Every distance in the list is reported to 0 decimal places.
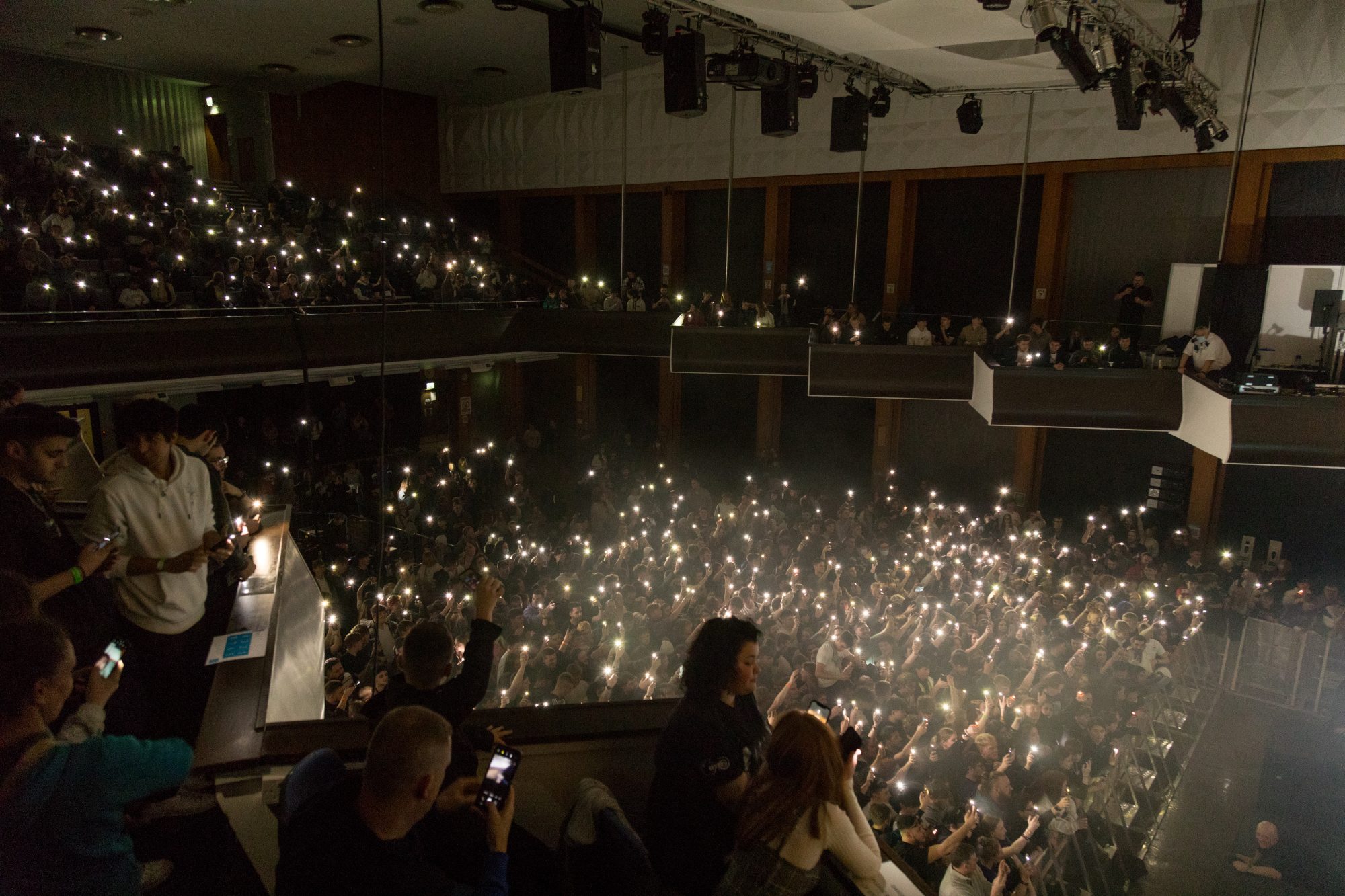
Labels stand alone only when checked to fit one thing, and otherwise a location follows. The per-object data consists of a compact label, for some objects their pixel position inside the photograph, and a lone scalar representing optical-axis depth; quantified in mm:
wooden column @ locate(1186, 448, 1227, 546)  9648
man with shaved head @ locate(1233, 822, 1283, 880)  4969
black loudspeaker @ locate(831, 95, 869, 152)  8734
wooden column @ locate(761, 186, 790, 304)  12578
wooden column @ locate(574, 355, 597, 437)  14797
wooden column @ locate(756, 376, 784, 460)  13000
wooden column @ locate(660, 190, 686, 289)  13500
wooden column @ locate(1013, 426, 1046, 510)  10922
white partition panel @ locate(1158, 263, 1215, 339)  9429
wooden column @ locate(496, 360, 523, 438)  15516
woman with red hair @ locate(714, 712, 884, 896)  1836
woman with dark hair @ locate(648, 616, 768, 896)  1939
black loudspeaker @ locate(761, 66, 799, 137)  7629
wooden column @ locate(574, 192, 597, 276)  14484
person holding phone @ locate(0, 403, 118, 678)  2092
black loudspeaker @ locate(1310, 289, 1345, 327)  7863
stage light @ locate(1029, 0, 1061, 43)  4738
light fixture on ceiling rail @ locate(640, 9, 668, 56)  6355
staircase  12109
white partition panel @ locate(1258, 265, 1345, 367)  8617
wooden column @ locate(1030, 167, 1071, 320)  10422
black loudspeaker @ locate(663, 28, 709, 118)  6230
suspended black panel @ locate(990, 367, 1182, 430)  7609
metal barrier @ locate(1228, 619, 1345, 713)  6953
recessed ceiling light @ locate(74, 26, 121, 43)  10359
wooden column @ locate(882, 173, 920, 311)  11570
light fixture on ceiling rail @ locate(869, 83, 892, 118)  8719
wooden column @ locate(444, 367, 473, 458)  14250
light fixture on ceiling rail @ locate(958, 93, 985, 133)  9453
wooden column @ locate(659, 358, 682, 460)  13883
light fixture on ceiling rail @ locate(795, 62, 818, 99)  7621
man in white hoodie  2291
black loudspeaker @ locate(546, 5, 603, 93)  5488
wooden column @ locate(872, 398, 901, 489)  11953
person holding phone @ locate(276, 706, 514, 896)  1432
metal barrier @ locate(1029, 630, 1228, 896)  4660
